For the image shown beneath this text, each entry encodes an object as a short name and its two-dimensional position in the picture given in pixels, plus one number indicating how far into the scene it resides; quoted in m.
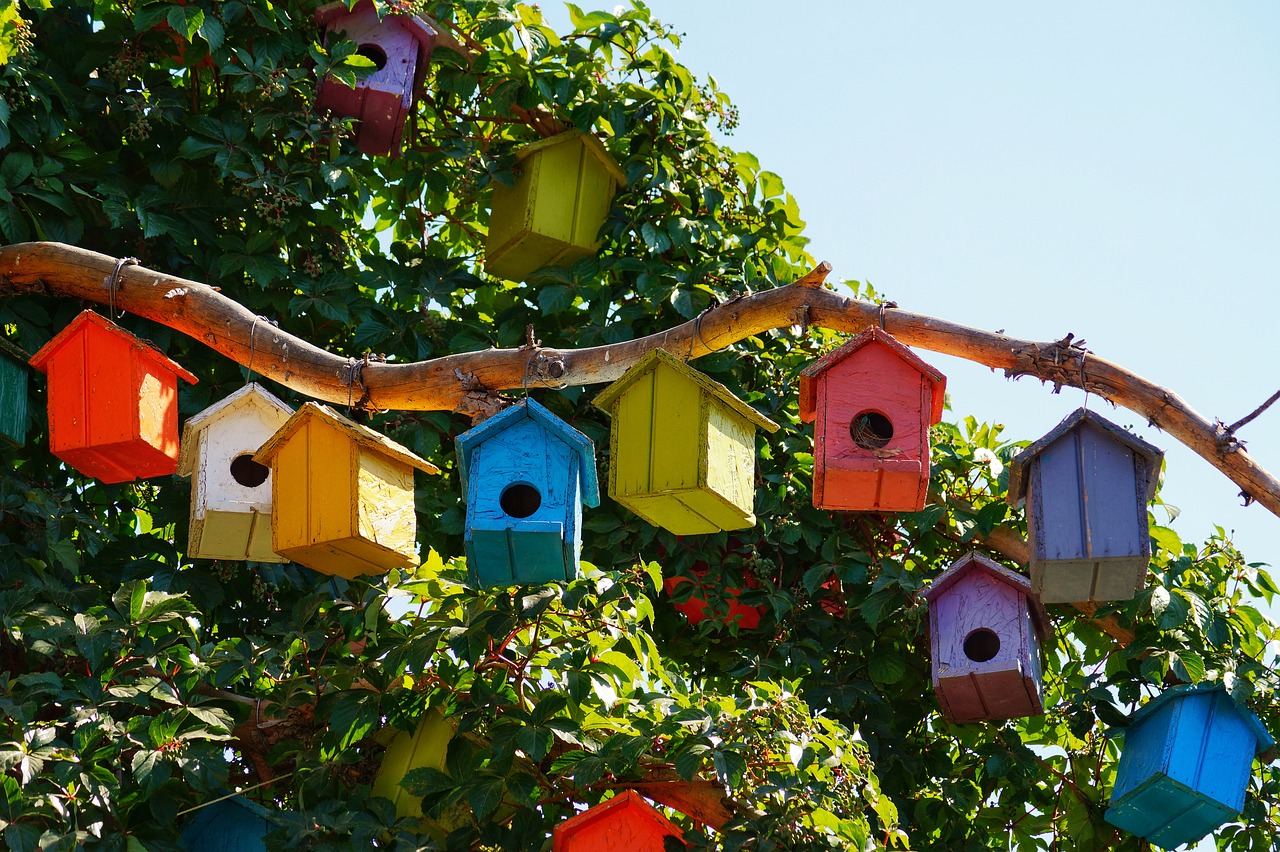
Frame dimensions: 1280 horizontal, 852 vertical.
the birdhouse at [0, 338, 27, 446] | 8.59
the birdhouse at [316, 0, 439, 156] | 10.66
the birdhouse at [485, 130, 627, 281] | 11.08
